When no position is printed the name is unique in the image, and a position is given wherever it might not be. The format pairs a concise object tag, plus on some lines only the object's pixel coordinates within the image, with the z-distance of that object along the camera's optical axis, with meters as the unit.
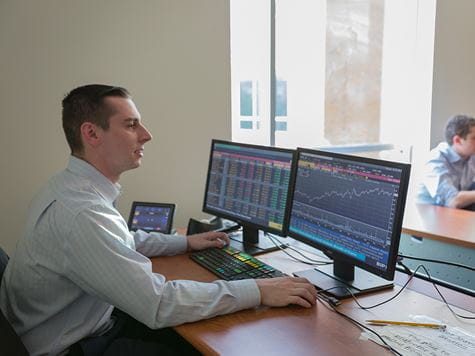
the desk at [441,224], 2.42
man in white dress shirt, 1.33
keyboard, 1.67
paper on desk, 1.15
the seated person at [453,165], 3.35
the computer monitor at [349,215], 1.40
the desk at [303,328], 1.20
